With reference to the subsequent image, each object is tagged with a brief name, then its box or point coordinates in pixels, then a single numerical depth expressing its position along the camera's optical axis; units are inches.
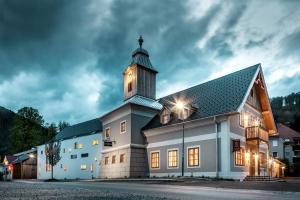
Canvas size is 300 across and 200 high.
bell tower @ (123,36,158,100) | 1425.9
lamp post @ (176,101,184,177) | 1003.4
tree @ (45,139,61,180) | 1713.8
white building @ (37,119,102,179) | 1592.0
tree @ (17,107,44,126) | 2806.6
